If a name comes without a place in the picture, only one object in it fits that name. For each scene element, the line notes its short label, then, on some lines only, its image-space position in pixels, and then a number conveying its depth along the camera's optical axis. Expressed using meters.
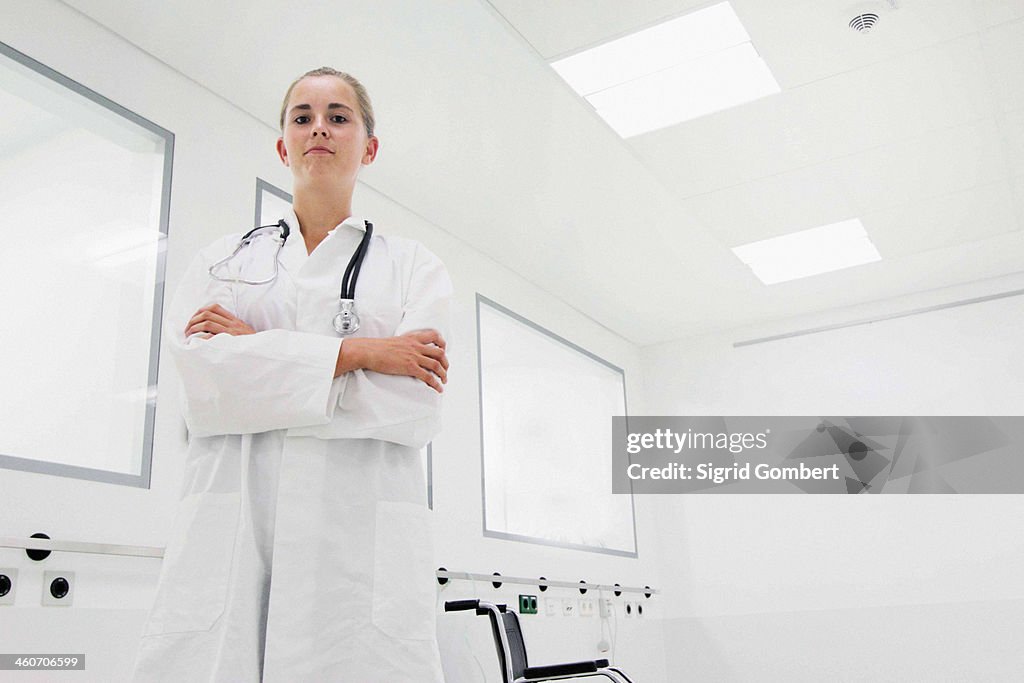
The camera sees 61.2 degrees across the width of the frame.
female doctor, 1.08
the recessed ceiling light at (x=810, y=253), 4.96
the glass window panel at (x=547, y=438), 4.66
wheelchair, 3.01
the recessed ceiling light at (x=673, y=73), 3.20
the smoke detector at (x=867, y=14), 3.07
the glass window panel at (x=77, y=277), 2.49
